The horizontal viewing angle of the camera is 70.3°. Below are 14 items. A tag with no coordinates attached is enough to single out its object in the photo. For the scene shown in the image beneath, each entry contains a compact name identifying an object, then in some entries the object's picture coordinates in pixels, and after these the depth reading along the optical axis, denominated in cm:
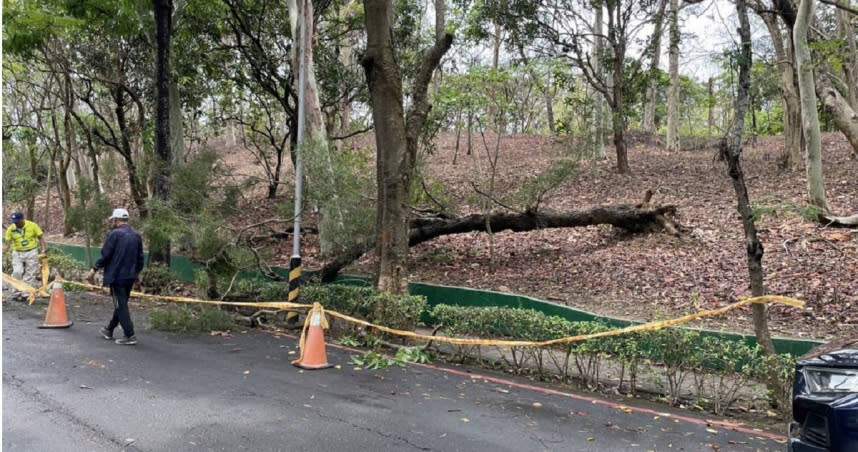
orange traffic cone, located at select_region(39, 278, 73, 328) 964
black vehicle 344
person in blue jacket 852
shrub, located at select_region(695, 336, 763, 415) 632
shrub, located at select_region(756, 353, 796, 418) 605
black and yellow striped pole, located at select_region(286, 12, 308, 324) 1048
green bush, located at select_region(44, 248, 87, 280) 1516
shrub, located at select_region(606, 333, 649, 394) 681
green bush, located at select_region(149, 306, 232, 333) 982
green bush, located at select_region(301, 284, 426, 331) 901
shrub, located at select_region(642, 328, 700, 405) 662
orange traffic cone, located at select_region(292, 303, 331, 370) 759
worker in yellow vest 1158
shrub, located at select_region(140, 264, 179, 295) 1356
